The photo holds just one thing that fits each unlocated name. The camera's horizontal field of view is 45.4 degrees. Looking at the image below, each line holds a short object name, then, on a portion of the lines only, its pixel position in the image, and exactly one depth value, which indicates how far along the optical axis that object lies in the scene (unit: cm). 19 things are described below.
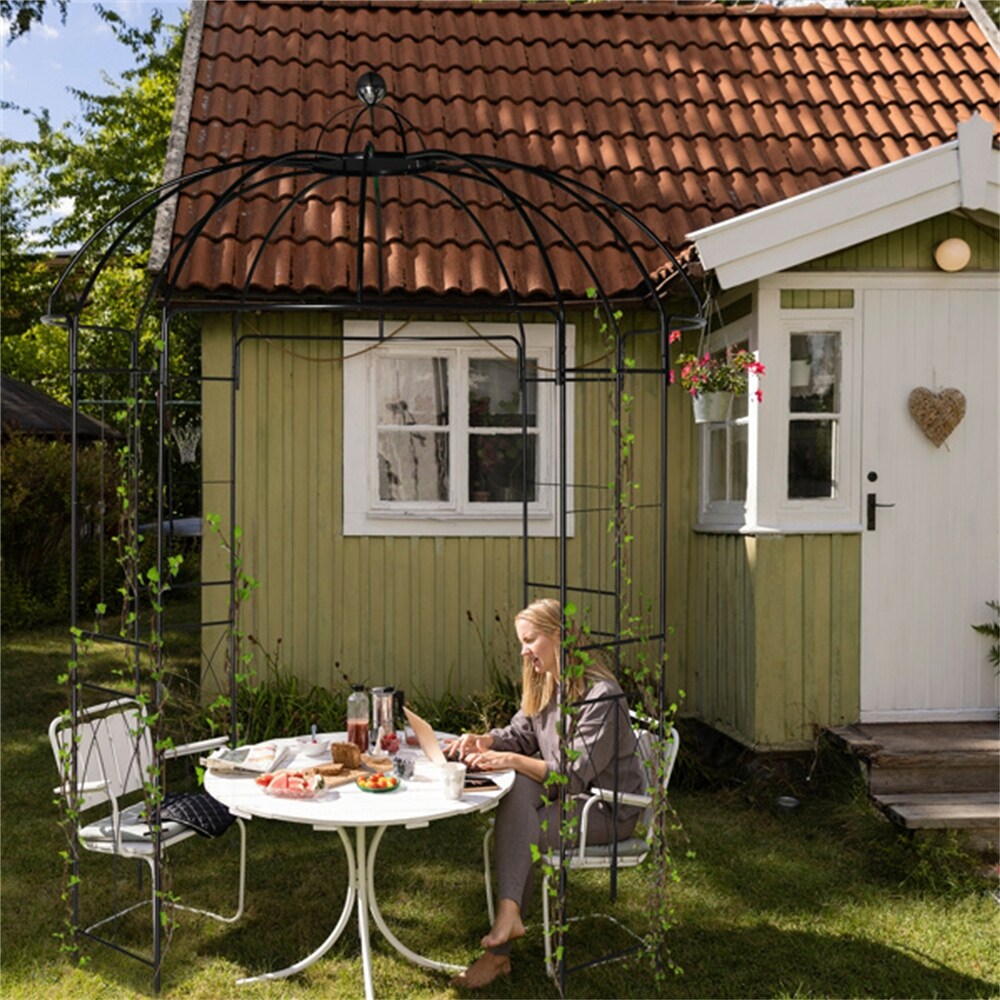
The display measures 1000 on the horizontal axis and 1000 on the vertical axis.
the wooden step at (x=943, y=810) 608
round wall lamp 714
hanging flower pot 713
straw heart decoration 720
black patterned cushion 502
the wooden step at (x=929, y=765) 661
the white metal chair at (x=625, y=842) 461
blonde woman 470
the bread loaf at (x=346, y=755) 497
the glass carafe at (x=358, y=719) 525
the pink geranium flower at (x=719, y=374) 695
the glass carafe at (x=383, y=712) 537
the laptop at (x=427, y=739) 499
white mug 450
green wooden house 719
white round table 432
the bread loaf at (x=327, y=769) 483
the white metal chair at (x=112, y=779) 484
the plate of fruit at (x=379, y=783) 463
